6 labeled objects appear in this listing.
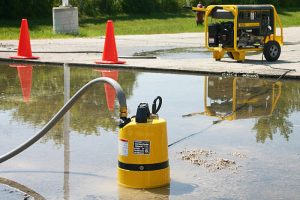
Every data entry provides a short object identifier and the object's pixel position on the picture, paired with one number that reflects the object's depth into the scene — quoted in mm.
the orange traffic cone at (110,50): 14453
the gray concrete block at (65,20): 24812
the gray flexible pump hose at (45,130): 6039
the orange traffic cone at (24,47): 15728
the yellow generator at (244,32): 14578
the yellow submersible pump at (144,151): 5488
